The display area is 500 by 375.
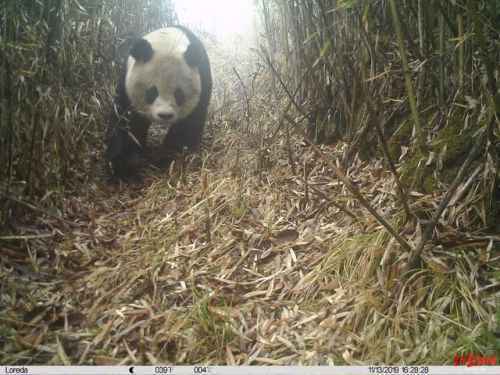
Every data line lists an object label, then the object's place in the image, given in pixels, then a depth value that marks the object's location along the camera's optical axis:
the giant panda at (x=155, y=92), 2.00
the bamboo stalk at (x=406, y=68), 1.08
